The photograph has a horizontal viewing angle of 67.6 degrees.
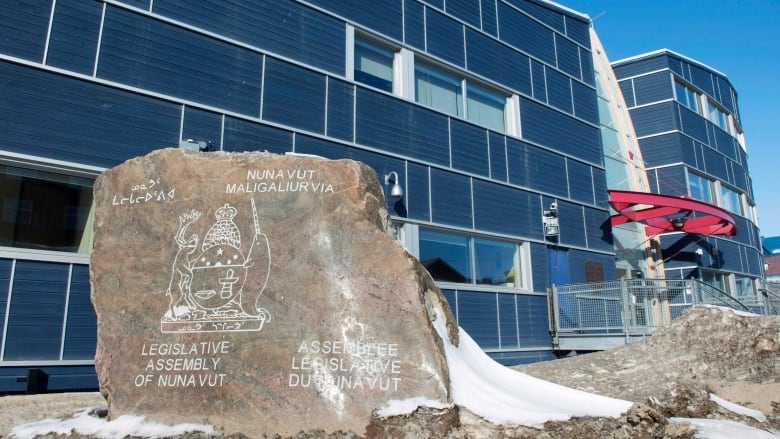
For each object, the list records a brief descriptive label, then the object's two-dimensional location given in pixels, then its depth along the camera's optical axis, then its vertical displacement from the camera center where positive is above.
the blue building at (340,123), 8.13 +4.04
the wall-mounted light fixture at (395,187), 11.55 +3.01
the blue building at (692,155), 23.05 +7.62
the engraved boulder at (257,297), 5.02 +0.41
